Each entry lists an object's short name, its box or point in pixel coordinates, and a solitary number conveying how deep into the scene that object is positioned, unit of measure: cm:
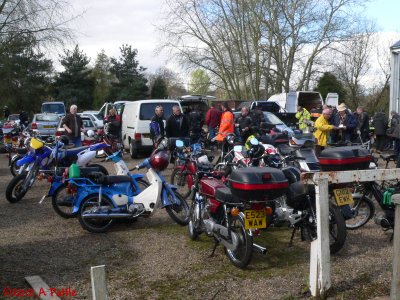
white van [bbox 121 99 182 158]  1478
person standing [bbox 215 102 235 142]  1284
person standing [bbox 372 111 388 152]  1694
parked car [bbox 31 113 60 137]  2088
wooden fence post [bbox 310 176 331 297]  436
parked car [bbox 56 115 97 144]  1548
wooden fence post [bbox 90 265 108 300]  318
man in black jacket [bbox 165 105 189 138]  1232
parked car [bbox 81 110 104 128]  2363
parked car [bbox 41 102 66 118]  3077
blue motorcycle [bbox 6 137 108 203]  867
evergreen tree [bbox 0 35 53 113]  4520
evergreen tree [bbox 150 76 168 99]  5519
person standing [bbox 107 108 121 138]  1634
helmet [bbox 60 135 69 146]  935
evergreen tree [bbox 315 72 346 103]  4066
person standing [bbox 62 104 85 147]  1212
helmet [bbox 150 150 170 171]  668
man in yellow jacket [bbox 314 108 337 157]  1023
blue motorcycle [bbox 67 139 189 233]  655
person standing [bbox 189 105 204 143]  1617
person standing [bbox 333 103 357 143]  1421
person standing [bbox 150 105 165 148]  1234
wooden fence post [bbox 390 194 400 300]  407
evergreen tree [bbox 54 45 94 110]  5020
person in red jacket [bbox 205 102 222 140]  1652
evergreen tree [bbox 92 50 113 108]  5459
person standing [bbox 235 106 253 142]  1323
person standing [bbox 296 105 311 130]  1624
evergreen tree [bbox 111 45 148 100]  5209
